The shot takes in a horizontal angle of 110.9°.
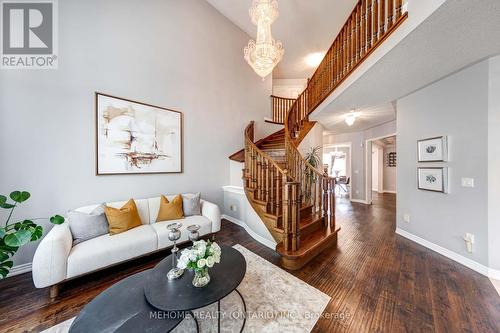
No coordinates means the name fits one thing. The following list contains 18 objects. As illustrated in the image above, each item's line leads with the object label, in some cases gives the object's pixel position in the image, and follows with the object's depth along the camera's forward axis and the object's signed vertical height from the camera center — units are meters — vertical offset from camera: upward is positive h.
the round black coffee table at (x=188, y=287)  1.14 -0.91
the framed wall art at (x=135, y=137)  2.57 +0.48
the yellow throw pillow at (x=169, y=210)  2.78 -0.73
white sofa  1.66 -0.93
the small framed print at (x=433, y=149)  2.59 +0.26
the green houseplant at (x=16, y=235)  1.38 -0.57
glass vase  1.29 -0.86
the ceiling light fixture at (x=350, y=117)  4.01 +1.13
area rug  1.44 -1.34
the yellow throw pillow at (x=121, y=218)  2.27 -0.72
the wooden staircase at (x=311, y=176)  2.24 -0.19
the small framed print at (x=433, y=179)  2.60 -0.22
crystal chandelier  2.75 +2.08
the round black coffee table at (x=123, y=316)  1.05 -0.98
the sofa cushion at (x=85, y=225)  2.09 -0.73
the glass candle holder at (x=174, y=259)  1.39 -0.82
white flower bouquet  1.24 -0.68
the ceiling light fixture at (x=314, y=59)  5.73 +3.72
